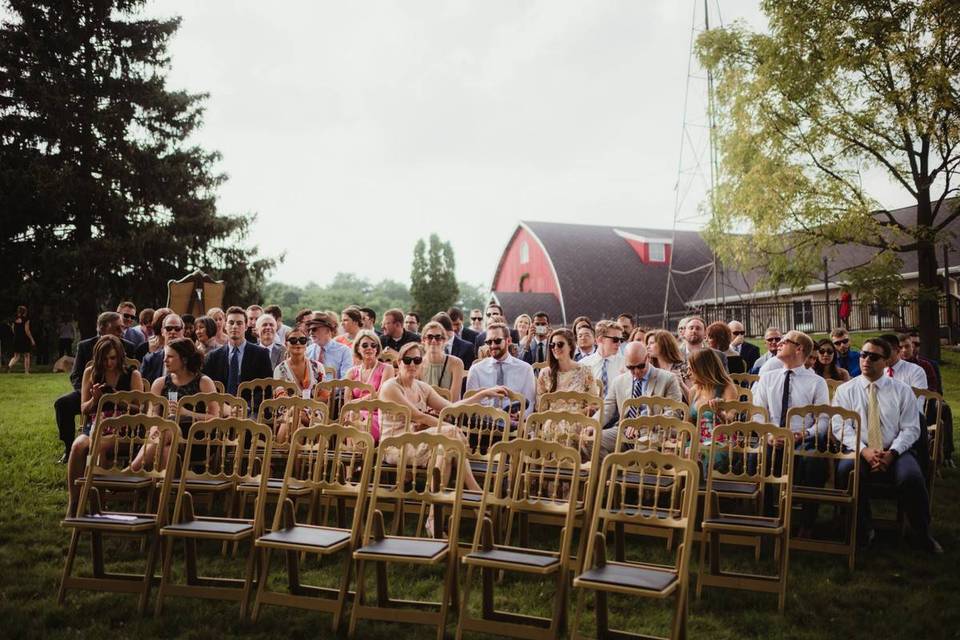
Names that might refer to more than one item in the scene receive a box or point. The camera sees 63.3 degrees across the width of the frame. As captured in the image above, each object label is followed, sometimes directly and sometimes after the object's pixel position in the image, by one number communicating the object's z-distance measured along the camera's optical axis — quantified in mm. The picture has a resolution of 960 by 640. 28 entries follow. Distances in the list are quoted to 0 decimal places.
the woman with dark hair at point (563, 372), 8188
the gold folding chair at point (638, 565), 4207
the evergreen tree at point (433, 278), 56094
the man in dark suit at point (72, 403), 9125
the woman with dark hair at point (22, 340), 20500
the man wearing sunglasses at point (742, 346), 11258
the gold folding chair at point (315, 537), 4887
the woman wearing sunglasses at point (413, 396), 7148
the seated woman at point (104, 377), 7281
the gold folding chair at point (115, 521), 5258
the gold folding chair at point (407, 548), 4684
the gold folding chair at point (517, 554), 4543
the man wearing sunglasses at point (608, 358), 9031
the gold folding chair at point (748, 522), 5281
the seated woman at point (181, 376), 7336
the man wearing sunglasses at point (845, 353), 11023
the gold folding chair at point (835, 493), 6109
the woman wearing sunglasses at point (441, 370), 9078
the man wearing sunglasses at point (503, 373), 8531
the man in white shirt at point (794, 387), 7395
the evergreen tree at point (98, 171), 24562
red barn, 42406
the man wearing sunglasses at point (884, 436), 6617
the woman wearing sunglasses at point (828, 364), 10023
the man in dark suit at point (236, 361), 8945
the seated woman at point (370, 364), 8305
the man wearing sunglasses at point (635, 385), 7629
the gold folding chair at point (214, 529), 5105
